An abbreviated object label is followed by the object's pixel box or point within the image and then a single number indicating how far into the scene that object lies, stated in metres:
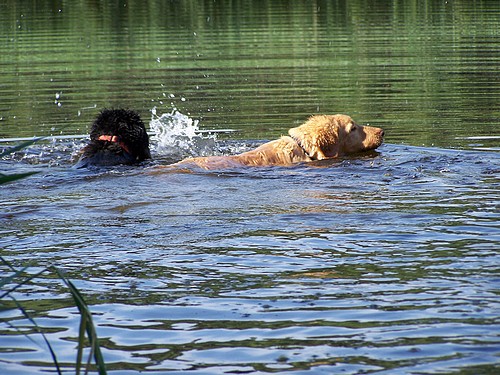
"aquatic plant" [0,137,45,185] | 8.12
